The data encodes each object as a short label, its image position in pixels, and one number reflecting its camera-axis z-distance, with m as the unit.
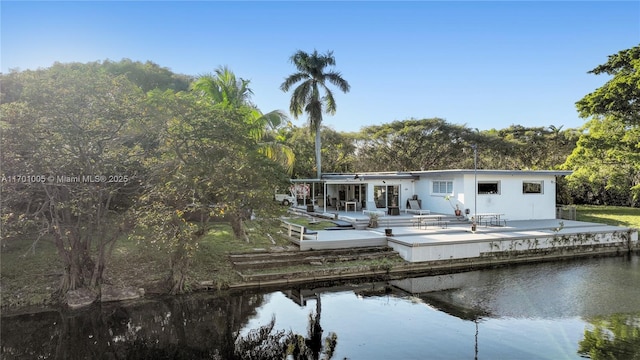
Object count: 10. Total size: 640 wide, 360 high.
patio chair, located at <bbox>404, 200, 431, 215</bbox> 19.79
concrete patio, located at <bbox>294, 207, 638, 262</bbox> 12.77
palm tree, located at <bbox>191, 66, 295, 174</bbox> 16.69
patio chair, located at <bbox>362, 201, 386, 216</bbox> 20.73
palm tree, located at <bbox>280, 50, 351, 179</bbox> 24.47
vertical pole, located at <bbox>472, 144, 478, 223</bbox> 17.74
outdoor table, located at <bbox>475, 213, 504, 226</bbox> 17.02
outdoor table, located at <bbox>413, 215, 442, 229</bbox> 17.77
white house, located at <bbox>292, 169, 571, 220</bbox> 18.73
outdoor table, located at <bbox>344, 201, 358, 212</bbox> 21.71
